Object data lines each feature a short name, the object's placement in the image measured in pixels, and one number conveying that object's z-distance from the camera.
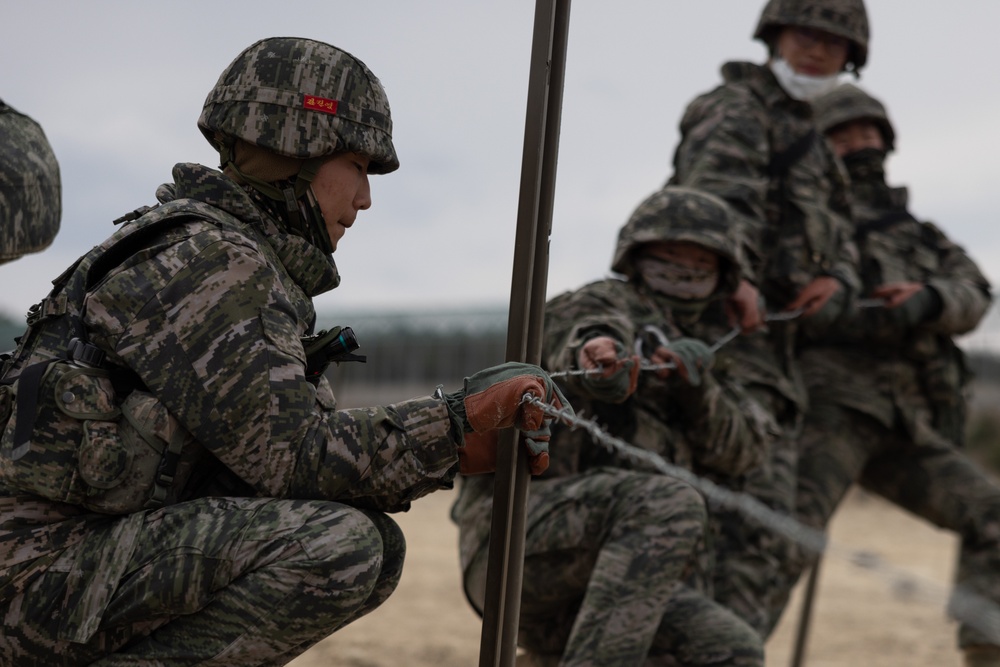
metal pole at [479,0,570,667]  3.70
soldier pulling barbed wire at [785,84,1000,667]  6.71
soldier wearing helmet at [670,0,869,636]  5.87
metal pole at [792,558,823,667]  7.61
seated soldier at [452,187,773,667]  4.32
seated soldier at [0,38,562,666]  3.09
